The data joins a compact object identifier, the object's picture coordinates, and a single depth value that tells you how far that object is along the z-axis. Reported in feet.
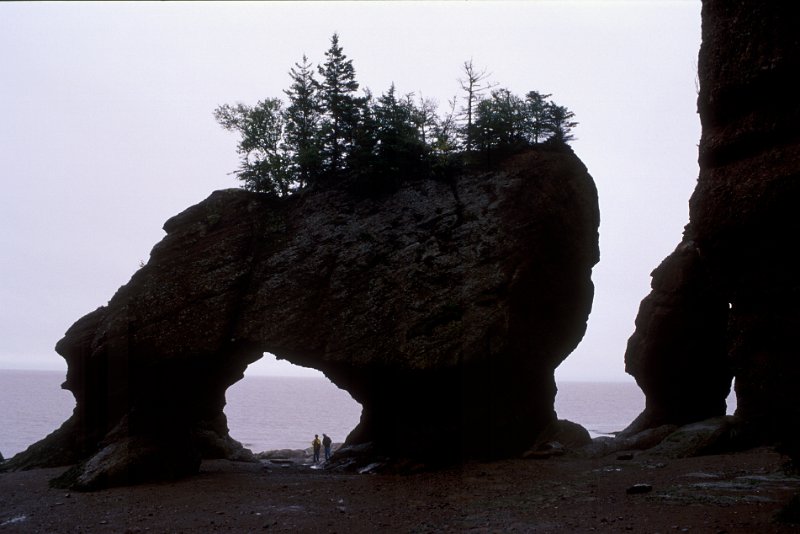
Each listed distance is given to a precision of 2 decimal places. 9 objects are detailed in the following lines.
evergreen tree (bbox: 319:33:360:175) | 91.30
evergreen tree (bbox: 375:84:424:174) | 85.20
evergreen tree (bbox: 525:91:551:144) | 89.92
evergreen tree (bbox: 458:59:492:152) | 89.92
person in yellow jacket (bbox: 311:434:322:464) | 109.60
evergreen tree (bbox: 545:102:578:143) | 89.76
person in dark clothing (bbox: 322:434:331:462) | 110.00
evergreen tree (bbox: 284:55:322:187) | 89.25
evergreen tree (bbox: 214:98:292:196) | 88.94
